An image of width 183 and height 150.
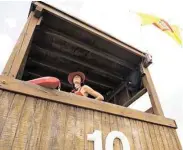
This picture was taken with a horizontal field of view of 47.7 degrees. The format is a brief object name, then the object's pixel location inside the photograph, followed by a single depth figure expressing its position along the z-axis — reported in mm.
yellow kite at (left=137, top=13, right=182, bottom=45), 5371
